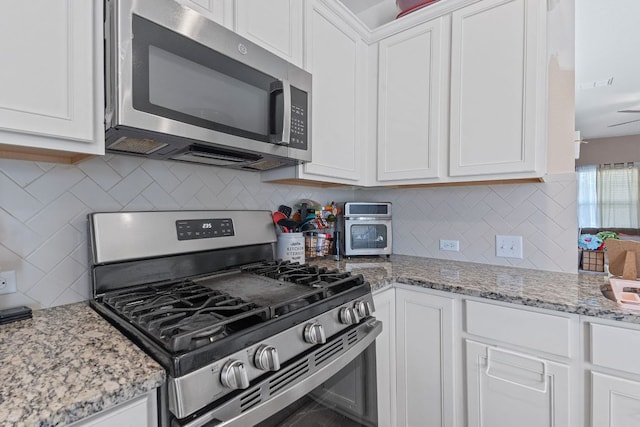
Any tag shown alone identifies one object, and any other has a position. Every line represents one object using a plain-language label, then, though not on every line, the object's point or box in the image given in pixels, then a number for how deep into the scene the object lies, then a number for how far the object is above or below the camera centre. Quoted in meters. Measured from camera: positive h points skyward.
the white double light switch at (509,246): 1.71 -0.19
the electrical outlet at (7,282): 0.94 -0.21
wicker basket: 1.53 -0.24
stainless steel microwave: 0.86 +0.40
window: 6.48 +0.37
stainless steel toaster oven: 1.91 -0.10
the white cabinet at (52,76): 0.73 +0.34
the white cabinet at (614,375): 1.00 -0.54
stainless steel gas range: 0.68 -0.29
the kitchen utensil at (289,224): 1.69 -0.06
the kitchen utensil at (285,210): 1.78 +0.01
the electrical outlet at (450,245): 1.92 -0.20
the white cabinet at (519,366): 1.12 -0.60
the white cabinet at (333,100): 1.52 +0.61
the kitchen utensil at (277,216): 1.68 -0.02
